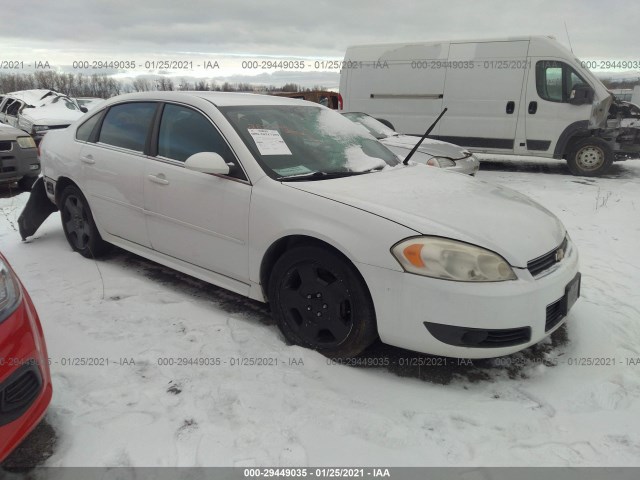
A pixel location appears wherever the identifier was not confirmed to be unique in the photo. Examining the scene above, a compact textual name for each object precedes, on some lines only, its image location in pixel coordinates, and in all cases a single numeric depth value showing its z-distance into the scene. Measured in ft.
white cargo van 29.09
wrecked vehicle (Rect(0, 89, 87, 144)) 41.47
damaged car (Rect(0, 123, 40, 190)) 25.02
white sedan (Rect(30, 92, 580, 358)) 7.64
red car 5.57
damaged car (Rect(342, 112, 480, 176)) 21.53
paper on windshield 9.88
